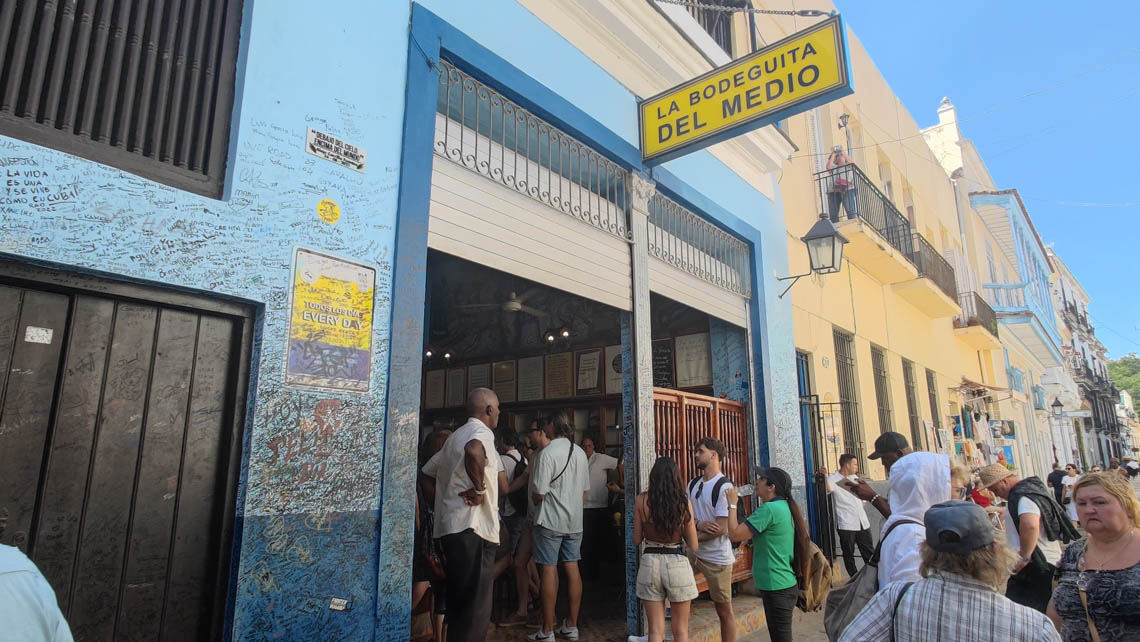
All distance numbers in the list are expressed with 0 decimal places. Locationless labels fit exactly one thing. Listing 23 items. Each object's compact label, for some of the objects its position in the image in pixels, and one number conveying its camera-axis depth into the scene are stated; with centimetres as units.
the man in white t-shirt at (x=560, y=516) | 523
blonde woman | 252
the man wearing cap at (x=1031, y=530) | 406
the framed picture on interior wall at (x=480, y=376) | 970
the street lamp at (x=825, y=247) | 808
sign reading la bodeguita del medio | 505
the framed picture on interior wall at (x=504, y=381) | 941
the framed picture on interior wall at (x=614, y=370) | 854
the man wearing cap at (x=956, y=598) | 194
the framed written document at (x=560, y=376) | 902
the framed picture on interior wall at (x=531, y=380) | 927
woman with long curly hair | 439
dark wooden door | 259
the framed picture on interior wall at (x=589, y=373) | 875
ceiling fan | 806
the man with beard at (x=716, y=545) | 469
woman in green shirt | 431
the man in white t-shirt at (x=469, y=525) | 386
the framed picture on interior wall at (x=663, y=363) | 860
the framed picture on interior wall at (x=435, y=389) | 1003
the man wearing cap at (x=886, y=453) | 384
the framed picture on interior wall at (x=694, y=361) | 817
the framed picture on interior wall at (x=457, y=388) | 980
